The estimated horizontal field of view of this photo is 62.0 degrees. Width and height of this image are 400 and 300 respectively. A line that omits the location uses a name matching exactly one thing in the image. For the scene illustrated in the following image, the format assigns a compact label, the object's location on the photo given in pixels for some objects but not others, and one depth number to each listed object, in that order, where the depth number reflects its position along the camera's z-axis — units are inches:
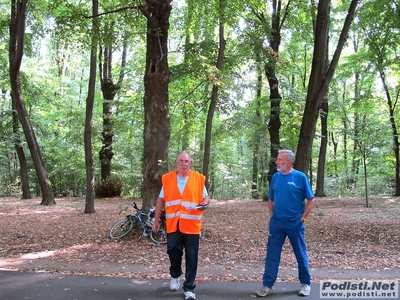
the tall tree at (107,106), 792.9
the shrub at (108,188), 791.1
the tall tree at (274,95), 671.8
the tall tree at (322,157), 770.2
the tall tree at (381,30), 375.6
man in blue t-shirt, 172.2
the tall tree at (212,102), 503.2
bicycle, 300.3
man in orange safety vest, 168.2
